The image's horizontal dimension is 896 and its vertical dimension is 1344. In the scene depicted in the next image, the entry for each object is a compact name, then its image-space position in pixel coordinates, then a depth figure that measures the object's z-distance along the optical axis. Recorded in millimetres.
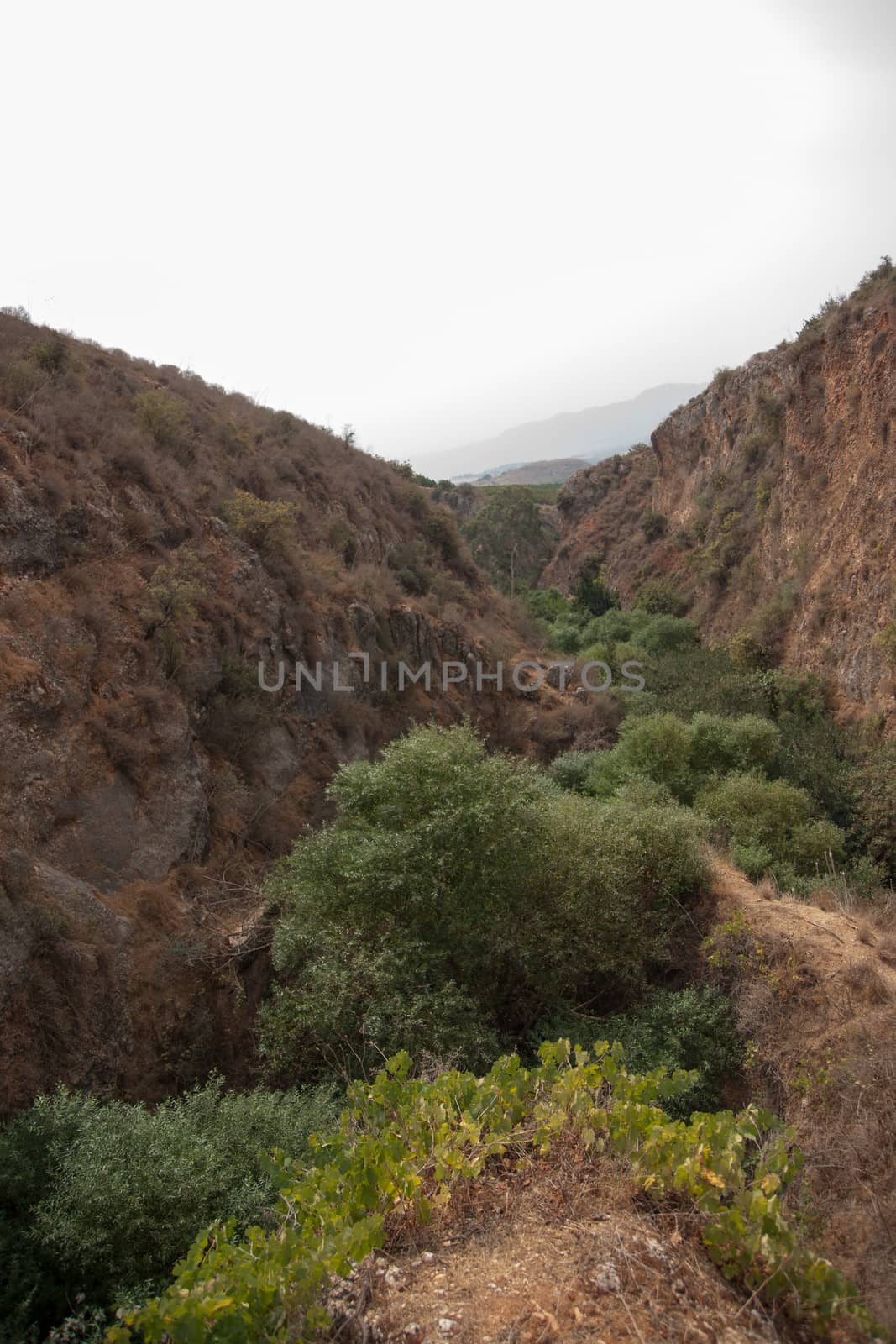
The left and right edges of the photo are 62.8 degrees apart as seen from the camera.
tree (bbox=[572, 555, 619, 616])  38125
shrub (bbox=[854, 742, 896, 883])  12359
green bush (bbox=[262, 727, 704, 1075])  7625
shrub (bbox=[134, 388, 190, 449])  17516
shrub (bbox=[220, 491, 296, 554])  16812
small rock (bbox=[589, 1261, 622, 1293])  3437
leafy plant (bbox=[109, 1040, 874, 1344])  3109
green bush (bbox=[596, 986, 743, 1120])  7297
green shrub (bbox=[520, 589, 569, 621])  39147
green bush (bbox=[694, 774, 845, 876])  11742
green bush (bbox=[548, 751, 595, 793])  16531
